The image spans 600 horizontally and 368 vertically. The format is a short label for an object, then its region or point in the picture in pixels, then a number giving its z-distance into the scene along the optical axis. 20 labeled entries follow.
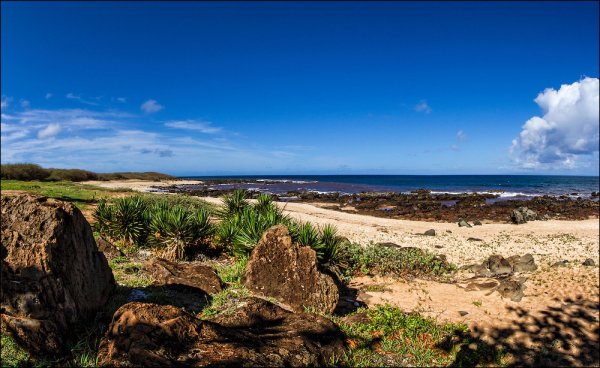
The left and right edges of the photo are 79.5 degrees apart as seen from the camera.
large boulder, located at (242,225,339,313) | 7.81
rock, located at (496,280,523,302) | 10.04
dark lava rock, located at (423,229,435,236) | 20.92
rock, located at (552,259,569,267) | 13.22
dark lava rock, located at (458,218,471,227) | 25.22
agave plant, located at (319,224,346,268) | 10.94
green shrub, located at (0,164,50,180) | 42.84
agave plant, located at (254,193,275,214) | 13.71
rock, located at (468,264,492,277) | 12.65
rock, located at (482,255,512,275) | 12.66
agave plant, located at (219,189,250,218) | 14.16
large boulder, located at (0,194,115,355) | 4.62
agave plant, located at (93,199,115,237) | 12.49
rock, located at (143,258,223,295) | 7.93
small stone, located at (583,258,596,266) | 13.21
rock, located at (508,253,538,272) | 12.84
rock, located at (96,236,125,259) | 10.19
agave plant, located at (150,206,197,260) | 11.05
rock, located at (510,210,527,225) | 27.02
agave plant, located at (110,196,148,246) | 12.08
